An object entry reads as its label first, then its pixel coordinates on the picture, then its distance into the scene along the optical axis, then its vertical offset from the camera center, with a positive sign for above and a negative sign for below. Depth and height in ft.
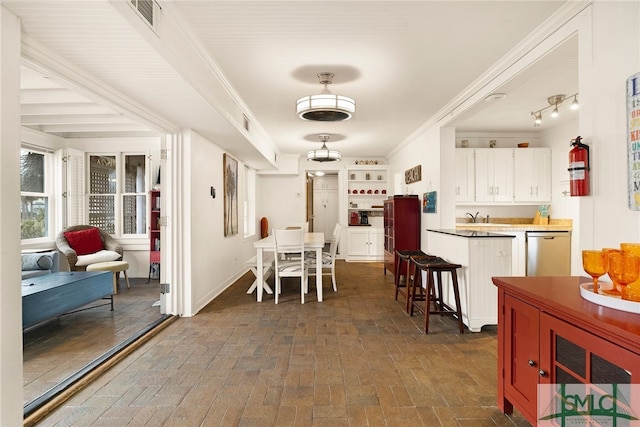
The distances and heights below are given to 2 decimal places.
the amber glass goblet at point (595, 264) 4.83 -0.79
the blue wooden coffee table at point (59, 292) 9.82 -2.67
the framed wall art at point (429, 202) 16.70 +0.39
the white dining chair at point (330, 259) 16.43 -2.45
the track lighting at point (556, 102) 13.50 +4.50
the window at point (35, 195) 16.52 +0.82
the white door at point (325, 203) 35.04 +0.71
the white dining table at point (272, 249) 14.89 -2.02
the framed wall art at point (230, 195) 17.78 +0.84
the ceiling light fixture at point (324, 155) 19.44 +3.17
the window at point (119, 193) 19.33 +1.01
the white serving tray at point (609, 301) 4.15 -1.20
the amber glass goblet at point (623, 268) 4.30 -0.77
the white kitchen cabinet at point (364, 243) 26.76 -2.65
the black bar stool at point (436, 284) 11.01 -2.70
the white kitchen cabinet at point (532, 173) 18.72 +2.00
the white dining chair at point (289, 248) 14.39 -1.65
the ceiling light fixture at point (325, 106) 10.67 +3.34
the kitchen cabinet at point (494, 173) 18.74 +2.01
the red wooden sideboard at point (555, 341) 3.82 -1.81
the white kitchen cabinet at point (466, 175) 18.78 +1.91
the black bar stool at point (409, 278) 12.78 -2.60
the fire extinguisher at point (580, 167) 7.08 +0.89
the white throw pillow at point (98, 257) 16.07 -2.32
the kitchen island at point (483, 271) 11.19 -2.06
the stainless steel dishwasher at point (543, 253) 16.78 -2.19
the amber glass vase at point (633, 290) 4.32 -1.05
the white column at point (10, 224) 5.38 -0.21
